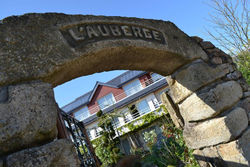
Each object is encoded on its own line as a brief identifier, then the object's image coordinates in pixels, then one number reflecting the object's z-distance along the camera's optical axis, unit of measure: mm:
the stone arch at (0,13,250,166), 1077
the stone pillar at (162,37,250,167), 2006
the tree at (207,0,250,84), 4945
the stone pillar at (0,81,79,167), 950
